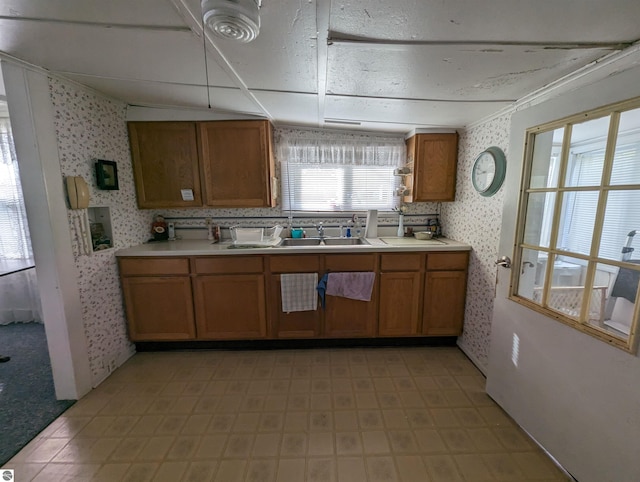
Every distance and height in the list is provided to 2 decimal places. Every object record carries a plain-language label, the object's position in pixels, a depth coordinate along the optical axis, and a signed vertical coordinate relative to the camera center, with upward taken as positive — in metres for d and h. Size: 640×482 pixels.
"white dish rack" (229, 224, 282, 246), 2.38 -0.30
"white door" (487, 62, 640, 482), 1.04 -0.83
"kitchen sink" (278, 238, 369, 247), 2.68 -0.39
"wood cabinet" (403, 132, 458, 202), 2.44 +0.34
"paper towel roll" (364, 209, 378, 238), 2.71 -0.22
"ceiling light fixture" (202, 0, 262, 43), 0.78 +0.57
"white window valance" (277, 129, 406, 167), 2.71 +0.56
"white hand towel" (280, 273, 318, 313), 2.24 -0.75
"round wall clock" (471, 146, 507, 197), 1.85 +0.23
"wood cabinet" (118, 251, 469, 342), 2.21 -0.82
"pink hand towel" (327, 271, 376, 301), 2.25 -0.69
